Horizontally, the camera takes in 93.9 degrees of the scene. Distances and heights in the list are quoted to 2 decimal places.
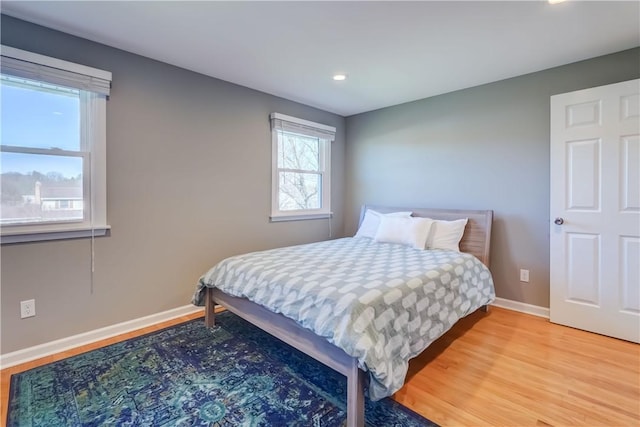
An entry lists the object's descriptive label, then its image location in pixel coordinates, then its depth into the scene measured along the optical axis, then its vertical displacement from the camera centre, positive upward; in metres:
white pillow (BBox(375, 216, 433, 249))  3.07 -0.20
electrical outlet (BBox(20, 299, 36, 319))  2.07 -0.68
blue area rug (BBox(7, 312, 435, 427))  1.53 -1.04
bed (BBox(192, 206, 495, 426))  1.48 -0.55
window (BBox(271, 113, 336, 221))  3.56 +0.57
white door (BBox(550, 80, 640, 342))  2.32 +0.02
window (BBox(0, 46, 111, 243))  2.01 +0.46
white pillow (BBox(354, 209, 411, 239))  3.61 -0.14
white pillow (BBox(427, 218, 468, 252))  3.05 -0.24
